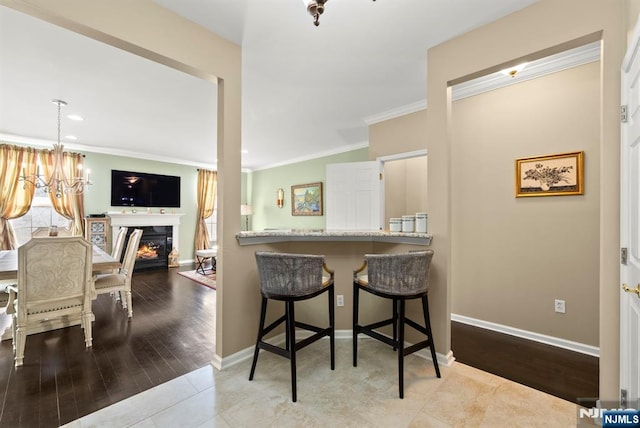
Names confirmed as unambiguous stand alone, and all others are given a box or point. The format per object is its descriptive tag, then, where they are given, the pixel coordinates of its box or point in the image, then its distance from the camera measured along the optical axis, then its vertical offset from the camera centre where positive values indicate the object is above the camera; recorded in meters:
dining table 2.40 -0.53
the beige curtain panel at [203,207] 7.13 +0.16
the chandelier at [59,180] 3.56 +0.57
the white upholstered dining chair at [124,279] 3.10 -0.79
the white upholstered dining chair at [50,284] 2.24 -0.64
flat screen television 5.91 +0.55
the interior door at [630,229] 1.27 -0.08
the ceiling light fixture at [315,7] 1.38 +1.08
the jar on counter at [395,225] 2.56 -0.11
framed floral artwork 2.46 +0.37
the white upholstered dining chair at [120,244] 3.90 -0.46
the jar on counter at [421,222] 2.39 -0.08
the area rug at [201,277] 4.92 -1.29
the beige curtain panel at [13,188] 4.64 +0.44
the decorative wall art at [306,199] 6.41 +0.36
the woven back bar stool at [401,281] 1.88 -0.49
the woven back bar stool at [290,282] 1.86 -0.49
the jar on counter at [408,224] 2.47 -0.10
